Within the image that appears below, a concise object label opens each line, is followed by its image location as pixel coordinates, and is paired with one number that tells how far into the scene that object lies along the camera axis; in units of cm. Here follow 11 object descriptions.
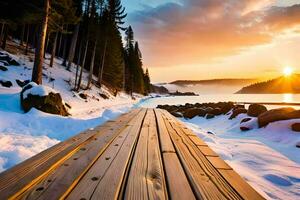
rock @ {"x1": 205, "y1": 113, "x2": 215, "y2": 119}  1494
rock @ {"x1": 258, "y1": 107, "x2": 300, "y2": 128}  884
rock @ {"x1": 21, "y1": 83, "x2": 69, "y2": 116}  785
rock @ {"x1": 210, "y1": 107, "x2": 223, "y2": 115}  1515
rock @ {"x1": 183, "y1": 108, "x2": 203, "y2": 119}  1592
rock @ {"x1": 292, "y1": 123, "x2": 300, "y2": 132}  778
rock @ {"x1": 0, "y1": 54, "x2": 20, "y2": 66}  1795
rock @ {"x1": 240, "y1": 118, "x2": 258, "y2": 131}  984
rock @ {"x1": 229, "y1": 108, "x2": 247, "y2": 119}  1286
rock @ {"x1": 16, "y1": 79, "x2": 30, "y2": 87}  1439
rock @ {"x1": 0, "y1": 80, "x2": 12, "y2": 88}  1304
